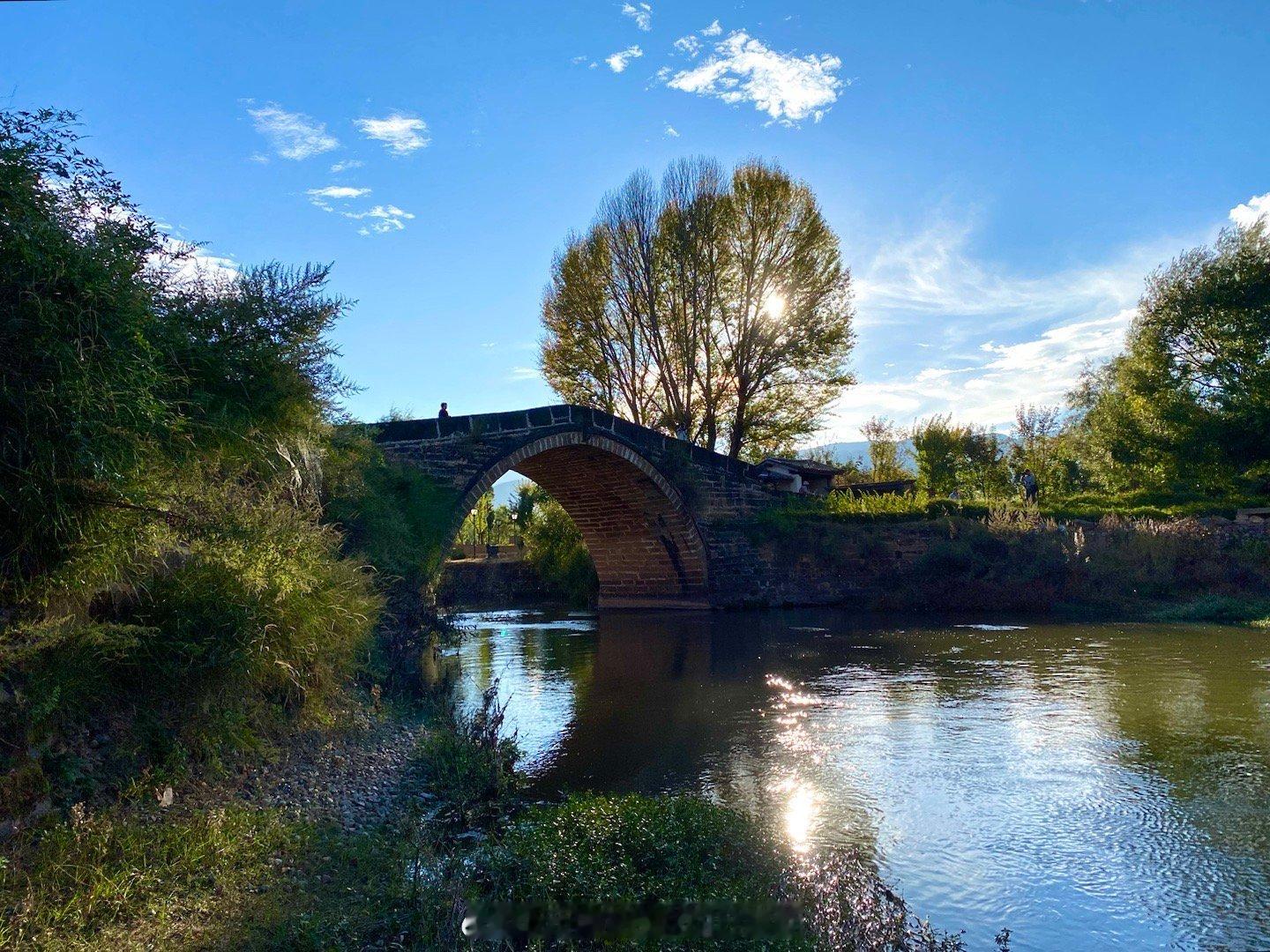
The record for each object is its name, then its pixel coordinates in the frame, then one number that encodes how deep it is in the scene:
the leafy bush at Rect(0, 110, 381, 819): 4.43
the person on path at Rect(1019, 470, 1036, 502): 26.42
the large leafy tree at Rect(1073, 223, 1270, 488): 27.55
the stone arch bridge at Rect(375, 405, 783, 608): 21.27
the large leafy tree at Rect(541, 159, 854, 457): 30.64
